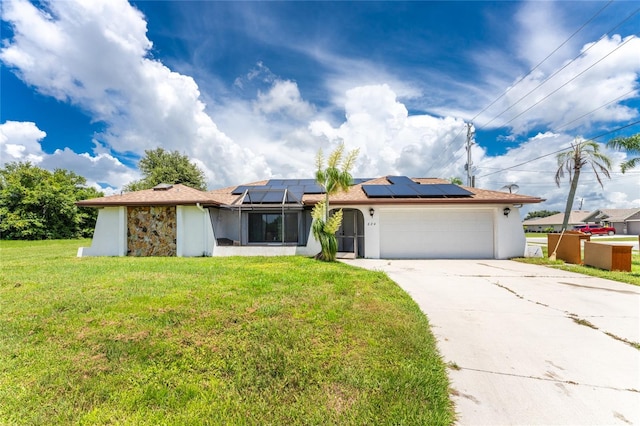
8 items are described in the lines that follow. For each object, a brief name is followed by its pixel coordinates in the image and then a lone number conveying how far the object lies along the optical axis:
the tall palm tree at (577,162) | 15.17
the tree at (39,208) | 22.40
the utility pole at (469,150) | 20.27
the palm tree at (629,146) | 12.94
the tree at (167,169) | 30.14
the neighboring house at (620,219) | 39.38
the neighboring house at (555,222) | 50.82
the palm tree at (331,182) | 9.83
